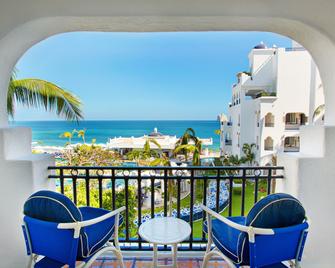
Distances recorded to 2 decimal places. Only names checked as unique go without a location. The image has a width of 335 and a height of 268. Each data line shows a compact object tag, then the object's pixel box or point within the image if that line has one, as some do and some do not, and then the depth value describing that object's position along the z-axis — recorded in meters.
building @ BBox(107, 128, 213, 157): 15.59
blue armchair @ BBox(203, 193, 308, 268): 1.43
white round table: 1.72
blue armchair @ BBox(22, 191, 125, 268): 1.47
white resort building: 16.89
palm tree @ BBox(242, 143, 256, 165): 18.11
